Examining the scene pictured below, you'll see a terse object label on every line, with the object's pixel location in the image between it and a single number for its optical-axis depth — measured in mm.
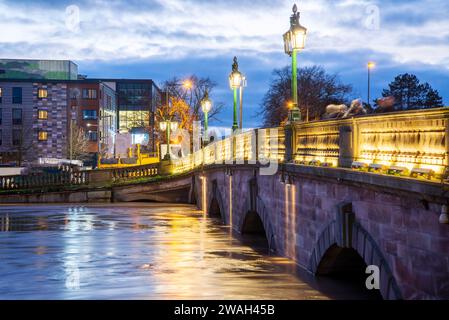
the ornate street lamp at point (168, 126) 59375
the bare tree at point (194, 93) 98812
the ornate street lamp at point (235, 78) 32438
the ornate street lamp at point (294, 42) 20938
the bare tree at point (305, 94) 94188
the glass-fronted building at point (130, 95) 165750
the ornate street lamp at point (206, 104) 45312
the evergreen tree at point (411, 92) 82562
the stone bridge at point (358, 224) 11078
